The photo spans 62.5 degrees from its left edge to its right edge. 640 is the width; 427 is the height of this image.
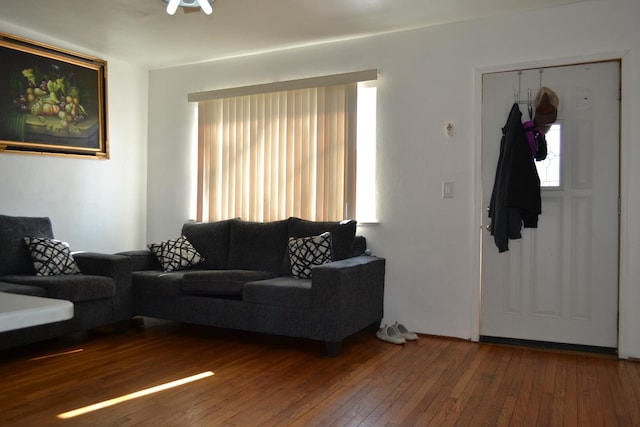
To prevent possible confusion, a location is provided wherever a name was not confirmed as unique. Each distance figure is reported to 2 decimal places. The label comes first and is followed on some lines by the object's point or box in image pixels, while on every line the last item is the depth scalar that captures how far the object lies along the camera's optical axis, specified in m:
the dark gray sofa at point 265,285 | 3.48
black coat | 3.61
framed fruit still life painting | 4.19
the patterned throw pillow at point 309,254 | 3.94
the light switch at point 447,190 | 3.99
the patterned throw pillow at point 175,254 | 4.39
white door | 3.56
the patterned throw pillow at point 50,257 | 3.86
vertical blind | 4.41
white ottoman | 1.17
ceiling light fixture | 3.07
